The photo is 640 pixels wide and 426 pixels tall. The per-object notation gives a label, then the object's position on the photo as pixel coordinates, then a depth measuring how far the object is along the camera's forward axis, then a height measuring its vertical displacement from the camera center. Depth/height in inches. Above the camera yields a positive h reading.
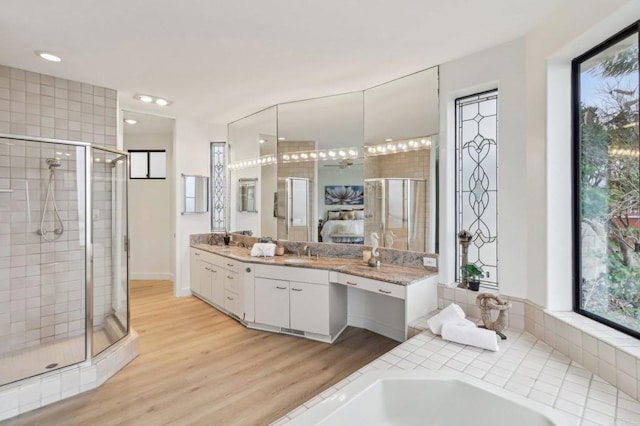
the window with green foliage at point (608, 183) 66.0 +7.3
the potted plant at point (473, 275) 97.7 -19.3
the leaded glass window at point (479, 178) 101.7 +12.1
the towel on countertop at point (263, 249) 149.1 -17.4
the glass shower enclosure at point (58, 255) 103.5 -15.9
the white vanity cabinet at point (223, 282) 139.0 -34.9
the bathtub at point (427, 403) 55.3 -36.2
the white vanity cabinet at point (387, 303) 100.6 -34.6
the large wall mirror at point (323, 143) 138.6 +33.2
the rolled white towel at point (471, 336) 77.2 -31.3
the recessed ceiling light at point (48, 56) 99.4 +51.1
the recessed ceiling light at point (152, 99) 142.2 +53.7
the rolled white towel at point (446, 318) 86.3 -29.2
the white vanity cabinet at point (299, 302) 122.4 -36.6
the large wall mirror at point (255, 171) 164.4 +23.7
